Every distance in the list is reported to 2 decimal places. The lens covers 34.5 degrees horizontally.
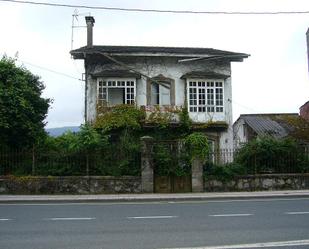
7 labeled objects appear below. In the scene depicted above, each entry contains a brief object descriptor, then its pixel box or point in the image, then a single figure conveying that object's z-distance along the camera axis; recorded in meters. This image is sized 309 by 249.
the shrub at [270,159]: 23.52
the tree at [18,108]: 21.77
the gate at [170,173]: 22.15
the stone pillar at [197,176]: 22.11
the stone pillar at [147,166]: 21.80
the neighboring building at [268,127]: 27.27
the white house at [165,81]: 29.89
